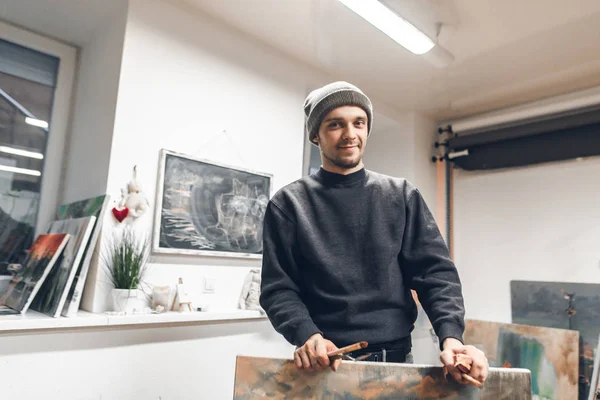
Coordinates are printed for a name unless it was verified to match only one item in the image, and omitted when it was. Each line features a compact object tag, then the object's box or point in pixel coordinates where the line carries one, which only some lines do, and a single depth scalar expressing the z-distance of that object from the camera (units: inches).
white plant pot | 62.2
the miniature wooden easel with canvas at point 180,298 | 68.3
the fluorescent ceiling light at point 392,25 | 70.3
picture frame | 71.7
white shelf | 53.0
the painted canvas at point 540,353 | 97.1
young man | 37.1
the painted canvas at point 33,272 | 59.9
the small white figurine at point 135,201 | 66.8
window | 73.0
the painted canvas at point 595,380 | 78.6
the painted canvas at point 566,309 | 98.9
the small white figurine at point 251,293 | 77.9
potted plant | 62.4
